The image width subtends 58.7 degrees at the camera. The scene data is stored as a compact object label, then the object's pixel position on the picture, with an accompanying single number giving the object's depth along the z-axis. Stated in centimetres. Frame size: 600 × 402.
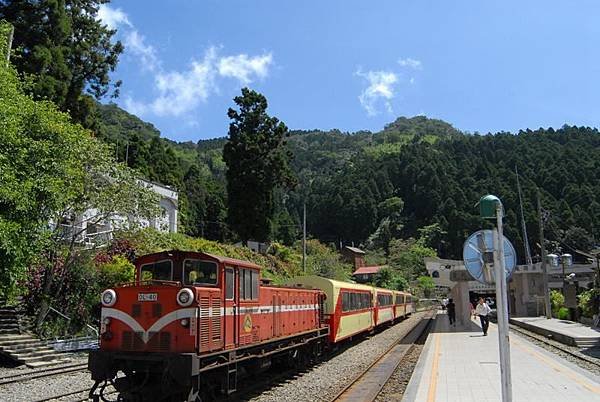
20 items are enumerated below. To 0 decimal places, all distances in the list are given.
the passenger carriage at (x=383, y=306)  2973
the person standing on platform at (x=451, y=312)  3319
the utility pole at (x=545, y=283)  3219
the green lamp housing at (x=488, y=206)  617
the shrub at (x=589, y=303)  2623
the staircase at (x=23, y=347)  1556
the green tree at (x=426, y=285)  9369
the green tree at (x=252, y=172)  4250
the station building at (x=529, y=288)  3972
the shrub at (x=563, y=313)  3256
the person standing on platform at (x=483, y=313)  2348
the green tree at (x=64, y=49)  2908
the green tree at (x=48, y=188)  1416
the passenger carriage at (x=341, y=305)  1944
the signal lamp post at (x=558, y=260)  3412
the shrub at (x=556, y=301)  3650
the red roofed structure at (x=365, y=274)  8986
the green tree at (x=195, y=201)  6064
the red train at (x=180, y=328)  932
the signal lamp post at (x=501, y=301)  581
